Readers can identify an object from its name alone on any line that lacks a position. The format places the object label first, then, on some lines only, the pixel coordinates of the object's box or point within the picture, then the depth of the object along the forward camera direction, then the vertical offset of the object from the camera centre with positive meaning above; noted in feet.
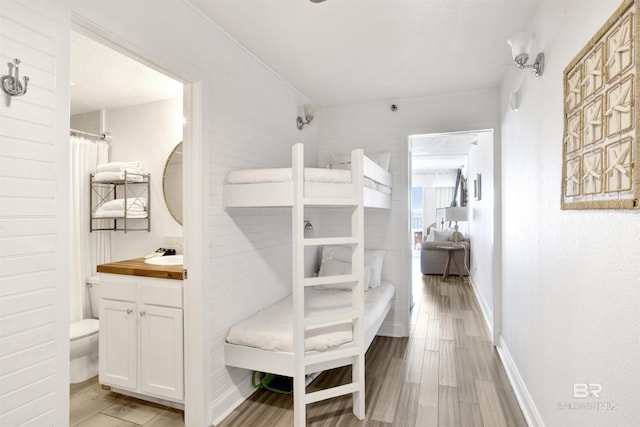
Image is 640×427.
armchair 22.54 -2.82
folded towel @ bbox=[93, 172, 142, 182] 10.07 +1.18
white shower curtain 10.17 -0.53
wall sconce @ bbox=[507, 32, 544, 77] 6.23 +3.06
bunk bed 6.79 -2.09
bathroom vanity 7.21 -2.57
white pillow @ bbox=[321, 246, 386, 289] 11.59 -1.47
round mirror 10.12 +1.00
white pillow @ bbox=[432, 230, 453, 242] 24.56 -1.46
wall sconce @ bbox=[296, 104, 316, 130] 11.34 +3.41
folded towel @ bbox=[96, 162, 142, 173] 10.14 +1.50
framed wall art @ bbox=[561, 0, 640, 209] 3.34 +1.12
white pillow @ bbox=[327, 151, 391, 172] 11.71 +1.99
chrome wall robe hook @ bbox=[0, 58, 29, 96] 3.85 +1.54
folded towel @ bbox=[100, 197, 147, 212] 10.16 +0.34
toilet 8.77 -3.54
